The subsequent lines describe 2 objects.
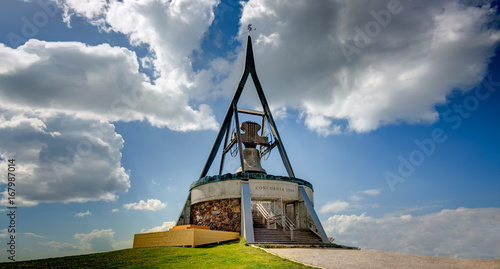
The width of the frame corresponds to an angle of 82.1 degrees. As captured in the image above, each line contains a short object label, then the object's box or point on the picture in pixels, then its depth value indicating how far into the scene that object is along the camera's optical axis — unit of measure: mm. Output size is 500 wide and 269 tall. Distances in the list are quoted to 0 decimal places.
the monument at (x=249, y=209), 18680
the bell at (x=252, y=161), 27245
